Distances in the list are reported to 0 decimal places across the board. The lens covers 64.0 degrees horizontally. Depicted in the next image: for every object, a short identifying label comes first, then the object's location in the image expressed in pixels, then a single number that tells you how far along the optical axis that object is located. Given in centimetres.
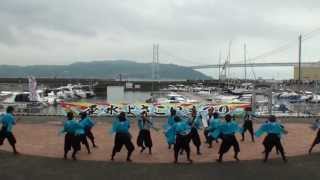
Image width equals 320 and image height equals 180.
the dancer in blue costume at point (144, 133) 824
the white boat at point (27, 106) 1656
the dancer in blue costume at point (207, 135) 906
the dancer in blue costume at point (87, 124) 828
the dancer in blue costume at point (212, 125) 813
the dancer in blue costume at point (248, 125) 987
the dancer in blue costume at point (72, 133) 747
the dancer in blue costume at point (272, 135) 730
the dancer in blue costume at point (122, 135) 740
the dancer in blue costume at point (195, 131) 831
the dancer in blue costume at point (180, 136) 727
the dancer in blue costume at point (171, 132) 767
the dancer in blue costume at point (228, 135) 730
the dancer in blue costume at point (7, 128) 784
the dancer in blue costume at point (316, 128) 803
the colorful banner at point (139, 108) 1458
